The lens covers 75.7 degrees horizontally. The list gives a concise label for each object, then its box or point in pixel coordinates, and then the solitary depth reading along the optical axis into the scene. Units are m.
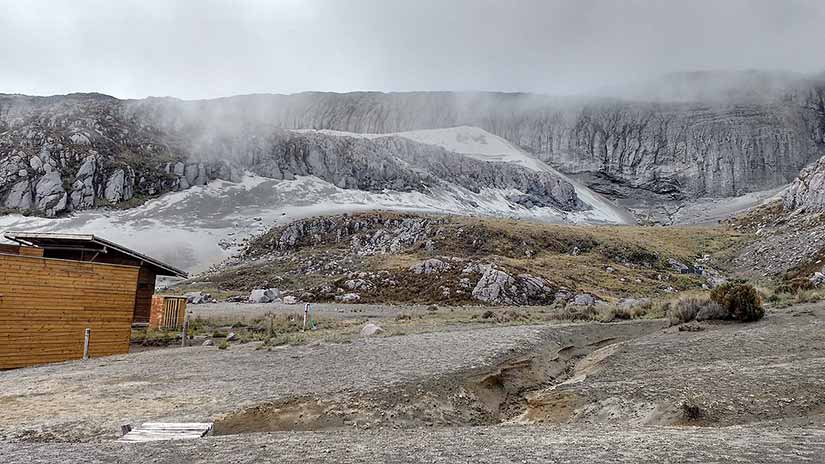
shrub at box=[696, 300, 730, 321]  18.16
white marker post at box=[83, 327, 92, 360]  18.47
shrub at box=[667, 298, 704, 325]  19.18
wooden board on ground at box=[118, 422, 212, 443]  8.27
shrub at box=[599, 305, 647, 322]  25.42
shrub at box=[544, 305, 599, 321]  26.31
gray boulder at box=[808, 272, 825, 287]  27.20
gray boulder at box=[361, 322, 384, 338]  21.03
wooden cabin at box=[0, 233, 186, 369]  17.17
